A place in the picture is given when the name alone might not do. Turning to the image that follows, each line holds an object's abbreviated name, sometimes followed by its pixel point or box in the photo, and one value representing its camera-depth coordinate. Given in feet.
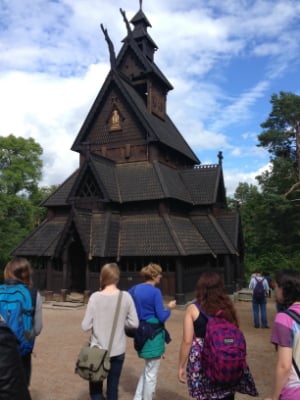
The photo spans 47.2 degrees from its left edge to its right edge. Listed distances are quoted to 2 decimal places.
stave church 52.60
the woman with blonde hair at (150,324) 14.06
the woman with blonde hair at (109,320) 12.92
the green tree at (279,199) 87.86
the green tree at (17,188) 95.14
